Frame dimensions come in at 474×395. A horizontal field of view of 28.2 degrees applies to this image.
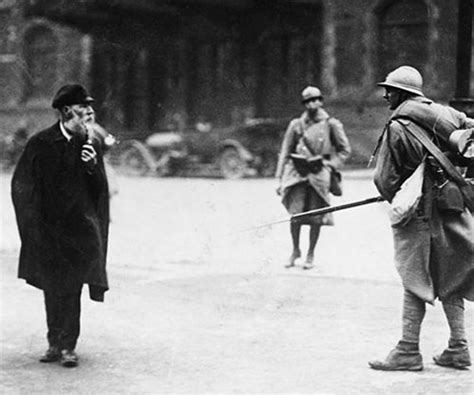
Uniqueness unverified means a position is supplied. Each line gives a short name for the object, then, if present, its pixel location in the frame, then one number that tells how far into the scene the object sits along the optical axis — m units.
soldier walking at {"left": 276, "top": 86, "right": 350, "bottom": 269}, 9.95
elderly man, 6.09
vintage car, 21.62
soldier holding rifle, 5.63
